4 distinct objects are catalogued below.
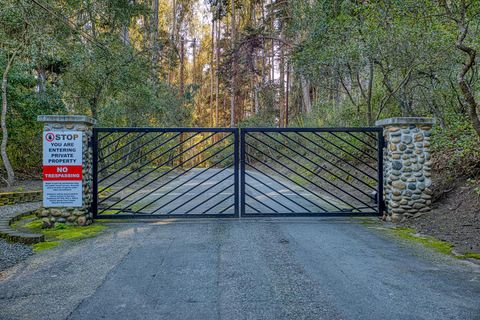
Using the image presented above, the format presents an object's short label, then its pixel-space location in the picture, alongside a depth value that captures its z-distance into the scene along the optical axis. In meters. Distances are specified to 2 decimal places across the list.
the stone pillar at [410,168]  6.68
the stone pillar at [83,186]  6.29
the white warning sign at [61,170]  6.29
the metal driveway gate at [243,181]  6.92
